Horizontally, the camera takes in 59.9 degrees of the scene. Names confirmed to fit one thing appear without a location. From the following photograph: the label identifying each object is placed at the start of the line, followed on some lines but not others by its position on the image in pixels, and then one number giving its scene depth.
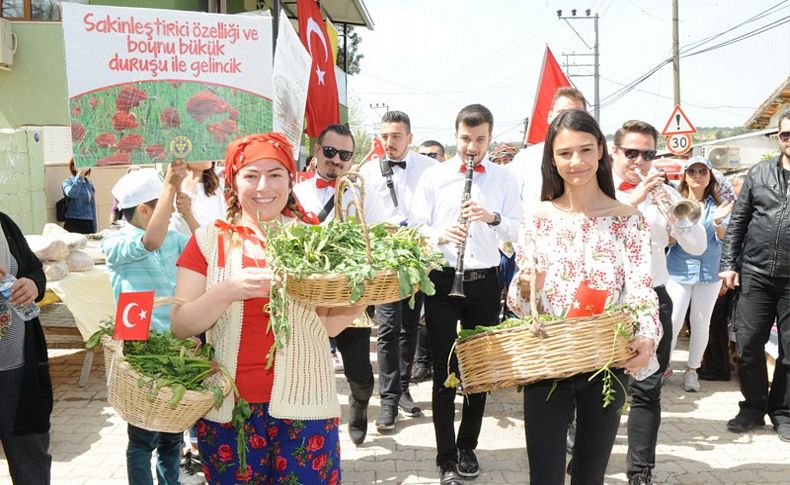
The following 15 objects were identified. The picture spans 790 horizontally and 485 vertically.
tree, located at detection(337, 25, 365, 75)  36.72
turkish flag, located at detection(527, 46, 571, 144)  6.98
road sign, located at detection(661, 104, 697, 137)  15.77
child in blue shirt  3.70
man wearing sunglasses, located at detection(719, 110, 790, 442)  5.32
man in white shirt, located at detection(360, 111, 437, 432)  5.56
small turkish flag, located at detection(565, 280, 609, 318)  2.79
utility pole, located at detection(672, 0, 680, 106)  26.30
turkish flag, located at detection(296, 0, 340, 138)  5.89
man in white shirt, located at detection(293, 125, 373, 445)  4.94
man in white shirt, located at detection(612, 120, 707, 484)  4.12
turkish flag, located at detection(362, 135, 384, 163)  7.86
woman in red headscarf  2.51
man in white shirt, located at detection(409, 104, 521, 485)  4.41
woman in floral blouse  2.92
